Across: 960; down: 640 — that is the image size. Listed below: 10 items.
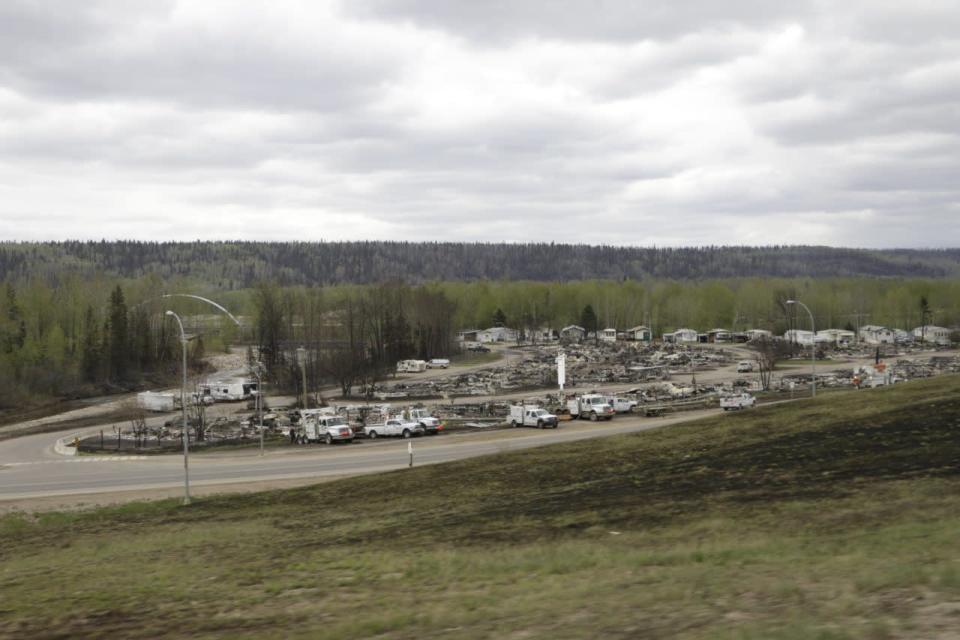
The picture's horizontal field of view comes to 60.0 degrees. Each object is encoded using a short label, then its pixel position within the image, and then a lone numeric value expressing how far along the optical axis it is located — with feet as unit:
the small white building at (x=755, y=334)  515.79
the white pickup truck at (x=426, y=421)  184.85
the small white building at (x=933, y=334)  508.53
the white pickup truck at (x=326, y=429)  177.99
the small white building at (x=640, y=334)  606.14
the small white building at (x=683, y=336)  592.19
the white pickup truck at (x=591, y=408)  198.18
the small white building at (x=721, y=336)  593.42
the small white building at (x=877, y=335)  538.47
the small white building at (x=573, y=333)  638.16
